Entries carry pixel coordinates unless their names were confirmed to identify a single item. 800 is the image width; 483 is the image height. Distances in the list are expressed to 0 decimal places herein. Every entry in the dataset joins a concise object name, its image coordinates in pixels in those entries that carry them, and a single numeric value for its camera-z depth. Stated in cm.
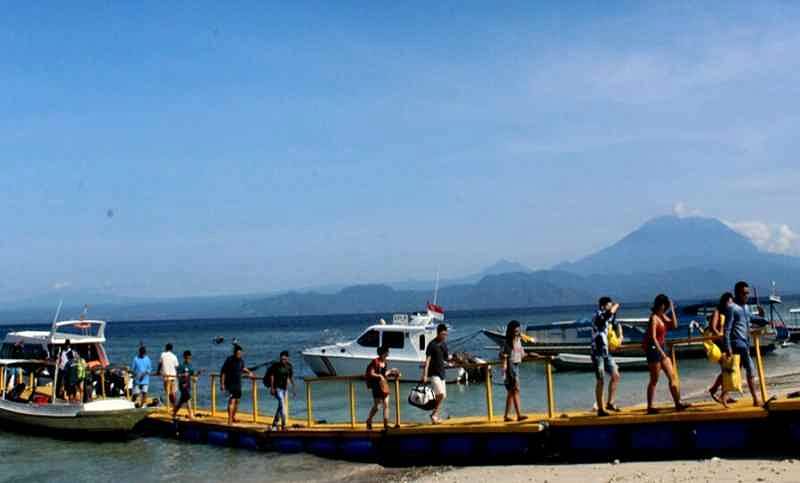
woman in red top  1218
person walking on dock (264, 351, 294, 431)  1711
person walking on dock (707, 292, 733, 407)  1218
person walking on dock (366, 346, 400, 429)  1503
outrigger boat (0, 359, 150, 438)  2011
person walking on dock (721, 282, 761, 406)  1204
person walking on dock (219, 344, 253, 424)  1786
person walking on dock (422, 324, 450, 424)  1445
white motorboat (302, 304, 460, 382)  3312
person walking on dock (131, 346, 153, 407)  2128
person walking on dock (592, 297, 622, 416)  1282
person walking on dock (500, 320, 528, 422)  1391
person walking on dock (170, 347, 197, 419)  1967
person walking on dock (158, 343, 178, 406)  2066
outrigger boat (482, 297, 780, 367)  3978
